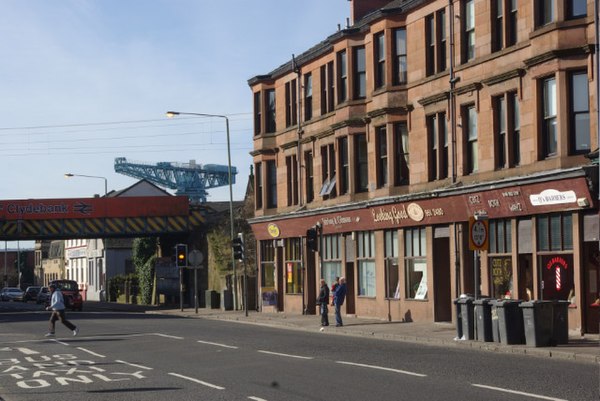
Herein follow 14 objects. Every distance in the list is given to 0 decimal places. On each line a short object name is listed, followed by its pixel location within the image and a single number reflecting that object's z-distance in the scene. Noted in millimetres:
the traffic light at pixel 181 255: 54656
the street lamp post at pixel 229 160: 49562
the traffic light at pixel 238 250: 47781
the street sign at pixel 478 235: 27594
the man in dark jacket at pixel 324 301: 37562
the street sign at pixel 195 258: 53625
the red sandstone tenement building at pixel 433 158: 29000
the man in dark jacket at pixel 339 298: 37562
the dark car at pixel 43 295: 82988
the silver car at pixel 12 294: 100875
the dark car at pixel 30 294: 99188
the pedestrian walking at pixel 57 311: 34719
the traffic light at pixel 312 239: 41675
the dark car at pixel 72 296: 63938
